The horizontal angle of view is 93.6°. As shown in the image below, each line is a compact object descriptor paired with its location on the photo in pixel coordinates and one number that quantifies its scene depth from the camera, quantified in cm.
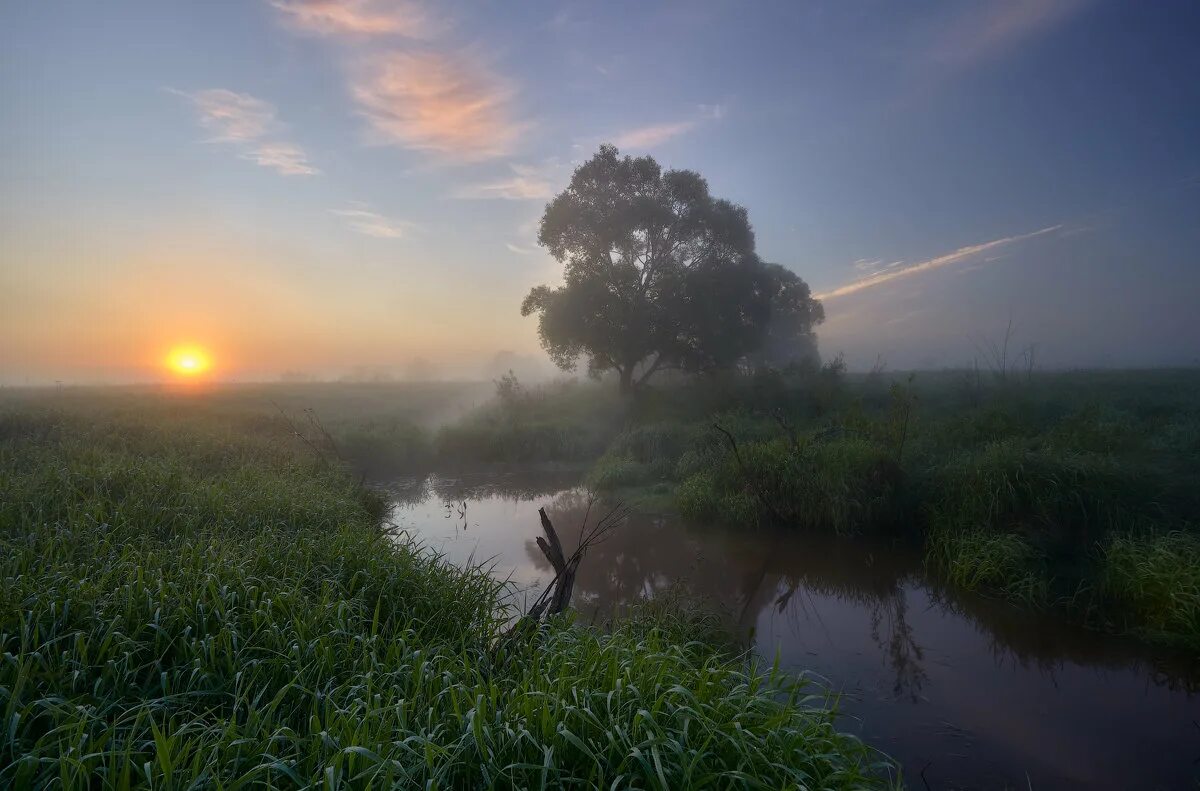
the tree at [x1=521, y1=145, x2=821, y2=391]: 2188
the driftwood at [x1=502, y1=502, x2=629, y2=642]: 535
